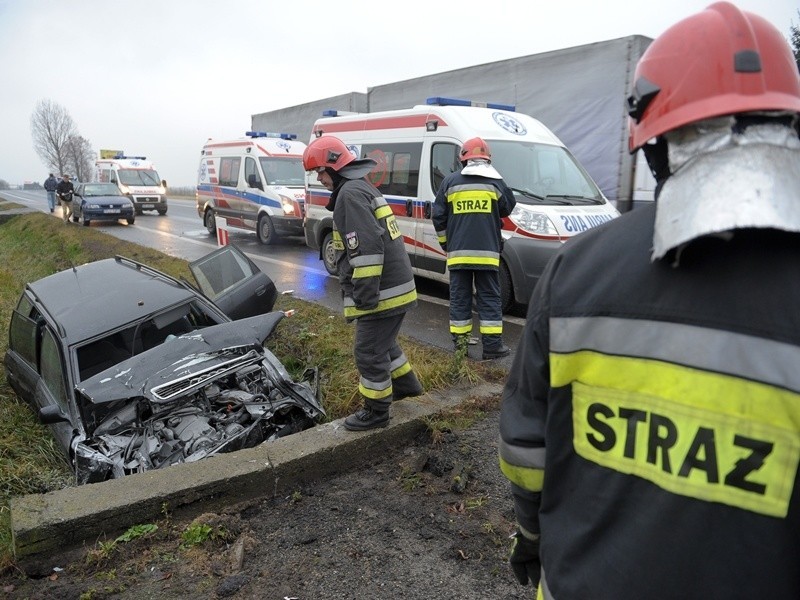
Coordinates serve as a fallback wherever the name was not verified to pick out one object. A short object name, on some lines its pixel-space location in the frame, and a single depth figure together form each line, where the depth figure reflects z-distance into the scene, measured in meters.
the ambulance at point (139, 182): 22.97
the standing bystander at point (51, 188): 24.42
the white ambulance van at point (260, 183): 13.13
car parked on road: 18.92
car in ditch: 3.55
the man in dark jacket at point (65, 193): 20.19
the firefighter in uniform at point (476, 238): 5.22
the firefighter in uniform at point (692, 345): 0.96
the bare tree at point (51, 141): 52.91
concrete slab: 2.84
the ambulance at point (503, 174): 6.56
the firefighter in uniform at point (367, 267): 3.65
